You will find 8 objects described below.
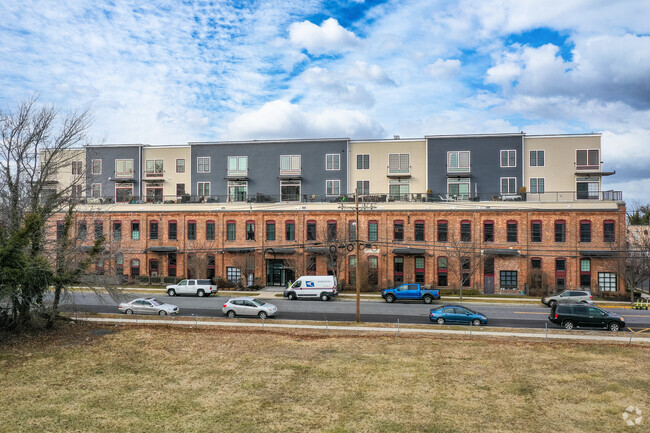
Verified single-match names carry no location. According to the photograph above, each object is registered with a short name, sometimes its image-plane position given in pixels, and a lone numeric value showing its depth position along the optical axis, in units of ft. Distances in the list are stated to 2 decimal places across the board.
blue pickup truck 134.92
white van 138.10
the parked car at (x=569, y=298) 127.75
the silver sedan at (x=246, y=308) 107.31
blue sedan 100.01
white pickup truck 146.72
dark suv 95.50
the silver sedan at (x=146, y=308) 111.65
